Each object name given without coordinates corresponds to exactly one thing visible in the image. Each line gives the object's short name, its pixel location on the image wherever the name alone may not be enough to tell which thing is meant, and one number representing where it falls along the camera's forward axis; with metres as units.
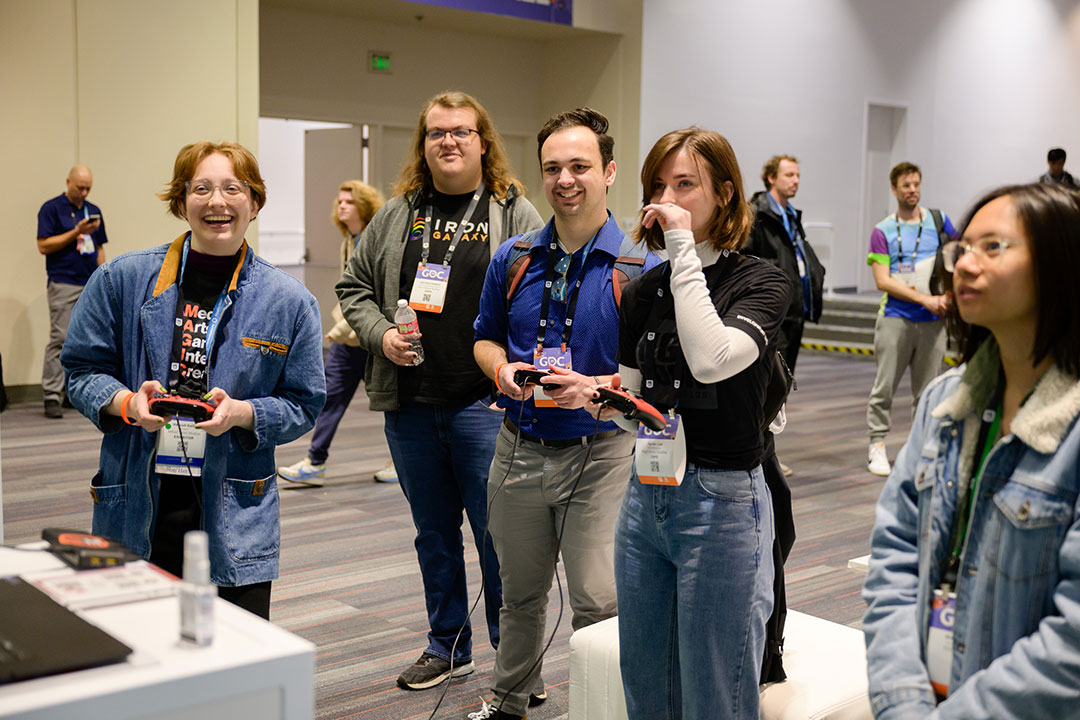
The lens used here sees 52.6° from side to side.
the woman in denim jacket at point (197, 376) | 2.23
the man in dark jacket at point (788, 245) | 5.74
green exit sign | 10.98
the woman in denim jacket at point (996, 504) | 1.36
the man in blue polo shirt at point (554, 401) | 2.57
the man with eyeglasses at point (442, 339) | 3.06
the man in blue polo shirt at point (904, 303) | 6.18
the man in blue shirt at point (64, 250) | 7.75
